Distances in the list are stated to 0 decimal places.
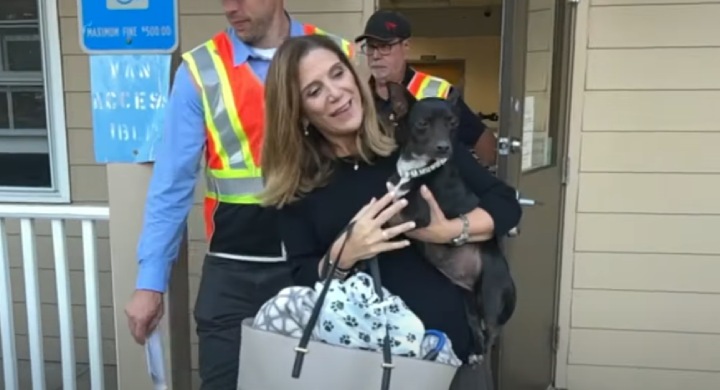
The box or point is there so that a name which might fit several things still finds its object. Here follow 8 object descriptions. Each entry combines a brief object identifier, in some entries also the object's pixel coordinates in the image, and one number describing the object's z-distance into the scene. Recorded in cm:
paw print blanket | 124
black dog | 134
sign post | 183
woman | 134
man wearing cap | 274
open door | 241
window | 342
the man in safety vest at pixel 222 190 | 173
